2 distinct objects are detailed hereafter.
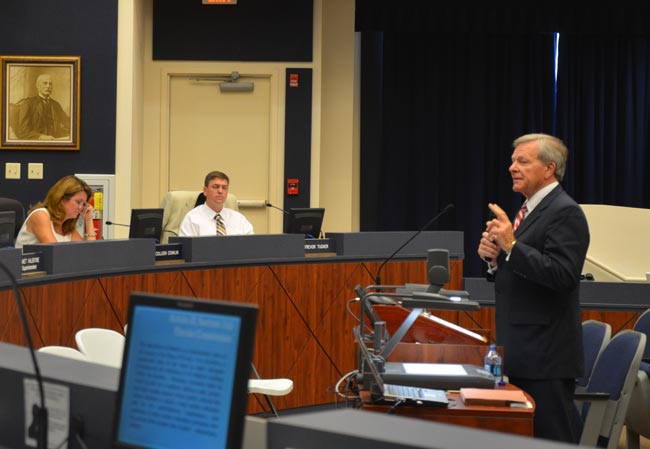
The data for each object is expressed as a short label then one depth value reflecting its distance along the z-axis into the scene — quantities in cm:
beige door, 940
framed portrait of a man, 846
